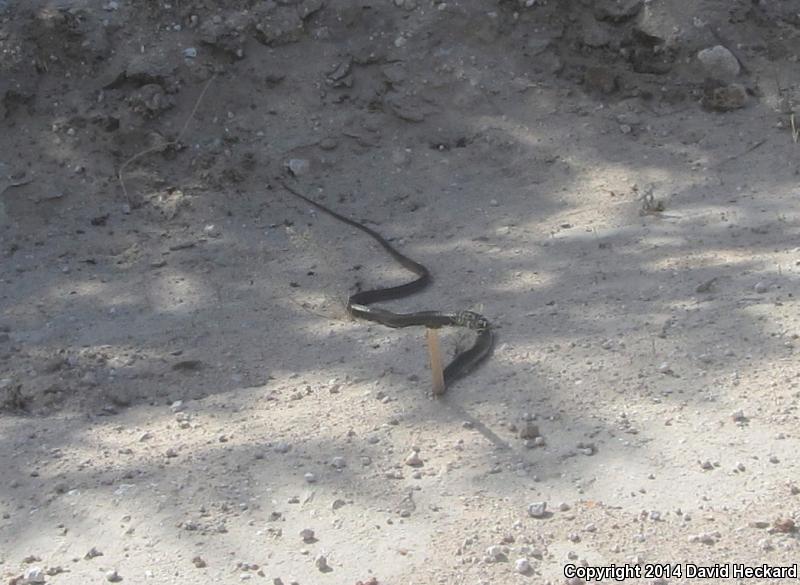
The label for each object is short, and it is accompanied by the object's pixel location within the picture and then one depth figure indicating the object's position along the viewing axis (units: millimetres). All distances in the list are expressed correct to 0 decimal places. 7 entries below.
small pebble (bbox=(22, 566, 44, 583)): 6664
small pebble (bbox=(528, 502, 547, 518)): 6895
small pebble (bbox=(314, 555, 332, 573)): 6555
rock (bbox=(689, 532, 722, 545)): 6512
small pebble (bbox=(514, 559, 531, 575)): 6375
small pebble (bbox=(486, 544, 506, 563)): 6520
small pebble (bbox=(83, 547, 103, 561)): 6897
